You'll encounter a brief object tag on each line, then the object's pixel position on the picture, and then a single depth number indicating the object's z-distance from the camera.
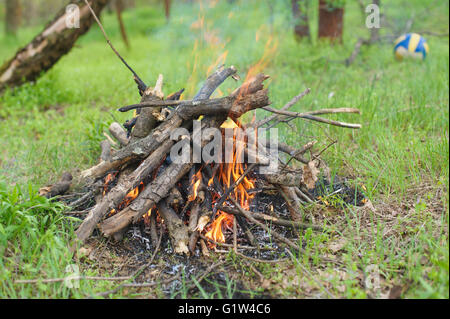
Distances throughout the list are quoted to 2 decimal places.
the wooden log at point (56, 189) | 3.37
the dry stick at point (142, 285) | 2.32
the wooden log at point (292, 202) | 2.97
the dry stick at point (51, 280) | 2.29
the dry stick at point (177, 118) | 2.78
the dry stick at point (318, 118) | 2.68
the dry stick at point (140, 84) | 3.27
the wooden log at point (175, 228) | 2.70
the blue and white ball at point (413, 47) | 6.79
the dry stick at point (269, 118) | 3.33
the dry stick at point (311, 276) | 2.24
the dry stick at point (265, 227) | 2.70
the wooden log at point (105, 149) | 3.61
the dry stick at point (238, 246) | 2.76
